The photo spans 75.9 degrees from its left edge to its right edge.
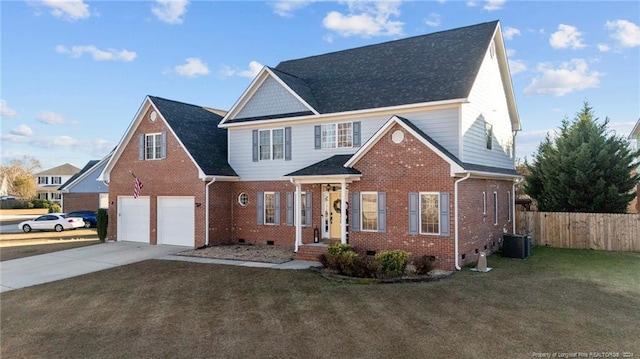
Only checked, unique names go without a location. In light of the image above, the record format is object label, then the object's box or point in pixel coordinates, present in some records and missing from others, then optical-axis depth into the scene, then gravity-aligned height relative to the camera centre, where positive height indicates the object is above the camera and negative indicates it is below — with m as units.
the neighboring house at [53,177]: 73.56 +2.33
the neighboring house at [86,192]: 36.25 -0.22
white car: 31.25 -2.56
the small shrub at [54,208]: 52.42 -2.40
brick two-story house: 14.66 +1.39
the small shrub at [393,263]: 12.66 -2.37
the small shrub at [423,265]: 12.92 -2.49
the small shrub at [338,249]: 14.54 -2.21
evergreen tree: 20.52 +0.69
